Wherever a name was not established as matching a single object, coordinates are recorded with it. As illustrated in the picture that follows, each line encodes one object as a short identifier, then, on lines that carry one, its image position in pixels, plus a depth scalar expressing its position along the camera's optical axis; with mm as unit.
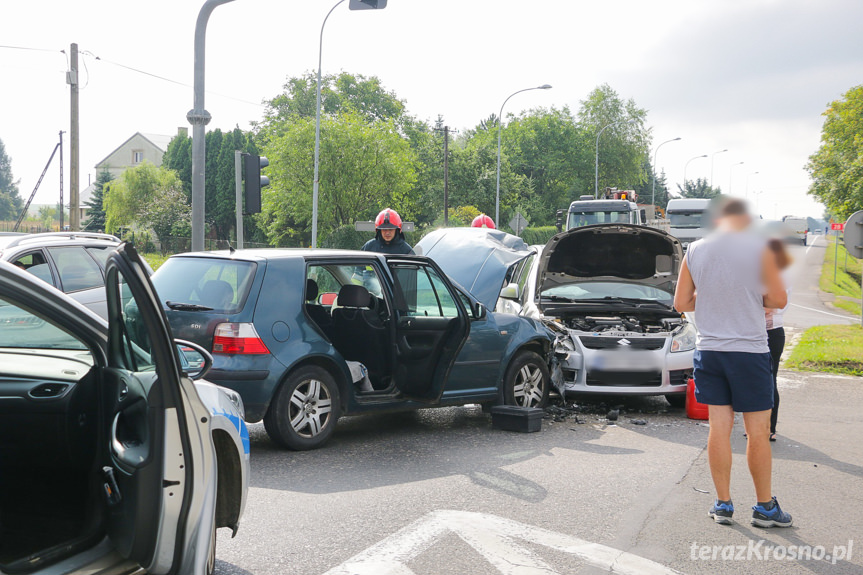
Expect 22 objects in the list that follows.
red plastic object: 8375
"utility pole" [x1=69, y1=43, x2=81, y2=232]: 25656
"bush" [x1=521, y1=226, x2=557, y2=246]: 63653
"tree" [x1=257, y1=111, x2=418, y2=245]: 44688
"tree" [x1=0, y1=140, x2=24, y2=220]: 129375
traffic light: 11828
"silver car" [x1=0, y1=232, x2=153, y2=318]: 9773
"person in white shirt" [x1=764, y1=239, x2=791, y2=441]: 6712
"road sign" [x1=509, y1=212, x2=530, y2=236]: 37719
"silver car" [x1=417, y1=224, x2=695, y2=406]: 8664
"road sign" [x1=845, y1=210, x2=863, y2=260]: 12984
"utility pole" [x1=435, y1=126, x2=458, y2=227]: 48375
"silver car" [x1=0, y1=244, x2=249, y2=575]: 2982
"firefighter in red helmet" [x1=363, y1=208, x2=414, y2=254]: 9672
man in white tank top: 4752
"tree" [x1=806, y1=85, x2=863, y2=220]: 42844
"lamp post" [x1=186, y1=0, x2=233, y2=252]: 11758
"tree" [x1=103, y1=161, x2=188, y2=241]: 63938
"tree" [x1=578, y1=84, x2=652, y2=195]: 85938
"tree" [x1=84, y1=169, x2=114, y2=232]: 76312
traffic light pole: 12172
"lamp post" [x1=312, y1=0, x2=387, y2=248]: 30308
